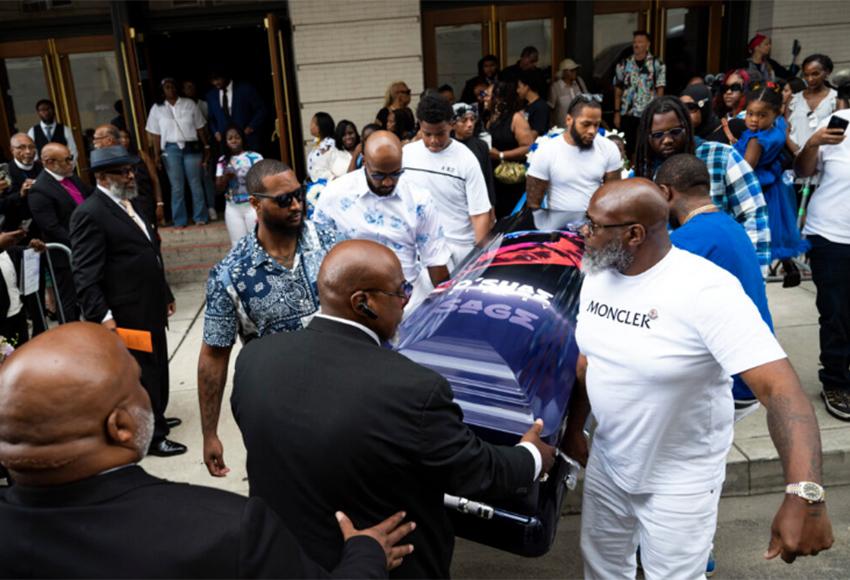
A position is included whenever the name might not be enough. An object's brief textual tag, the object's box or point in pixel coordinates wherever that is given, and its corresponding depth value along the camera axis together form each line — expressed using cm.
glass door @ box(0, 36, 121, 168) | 948
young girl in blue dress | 459
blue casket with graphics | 248
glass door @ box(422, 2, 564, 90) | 948
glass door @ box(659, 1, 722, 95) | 977
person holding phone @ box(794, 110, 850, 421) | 400
